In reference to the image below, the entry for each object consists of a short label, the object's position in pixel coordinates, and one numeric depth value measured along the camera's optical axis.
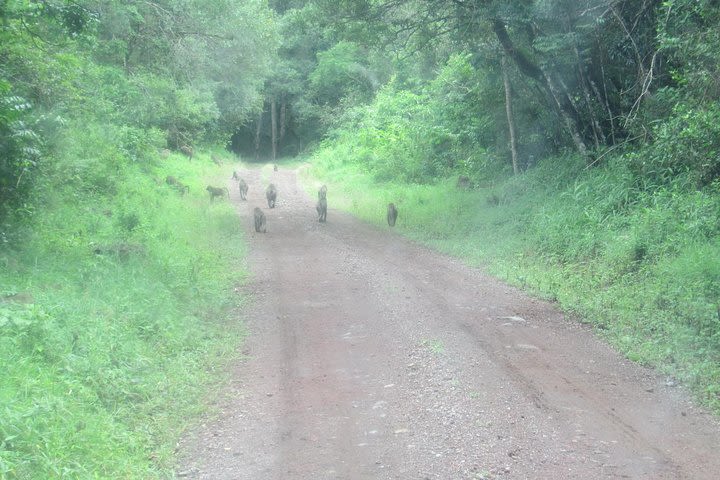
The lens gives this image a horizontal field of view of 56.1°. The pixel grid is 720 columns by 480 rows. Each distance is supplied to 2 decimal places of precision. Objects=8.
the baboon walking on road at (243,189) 23.92
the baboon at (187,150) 29.69
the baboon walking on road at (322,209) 18.08
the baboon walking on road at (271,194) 21.20
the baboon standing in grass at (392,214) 17.48
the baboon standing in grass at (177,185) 21.30
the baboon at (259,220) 16.48
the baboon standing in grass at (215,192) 22.31
